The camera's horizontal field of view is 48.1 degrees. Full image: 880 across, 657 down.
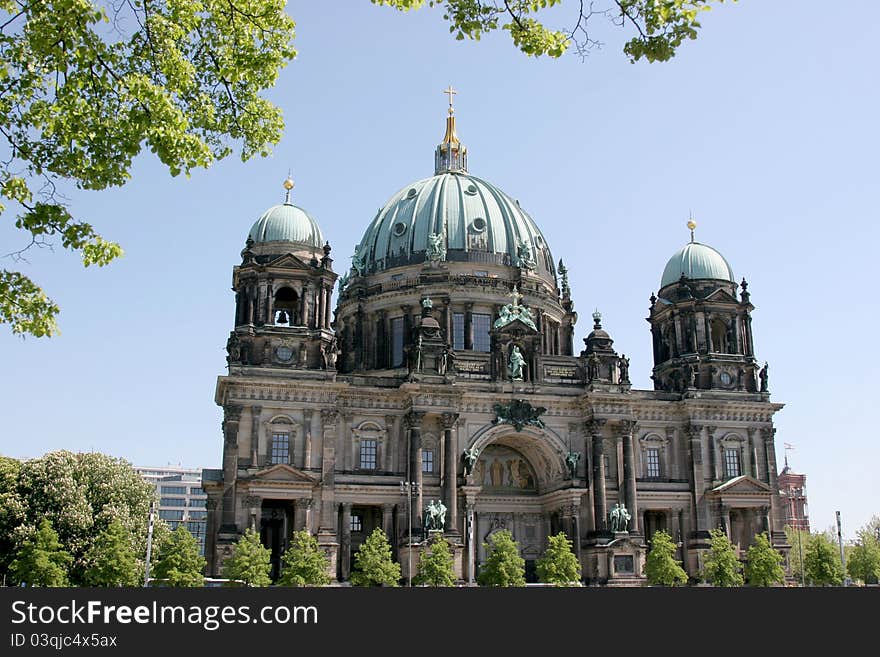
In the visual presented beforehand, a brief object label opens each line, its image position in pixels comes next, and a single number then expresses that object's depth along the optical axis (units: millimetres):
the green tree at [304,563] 58562
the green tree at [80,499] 74125
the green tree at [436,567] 60344
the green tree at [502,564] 62384
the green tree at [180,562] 57469
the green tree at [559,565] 63656
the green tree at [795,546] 99231
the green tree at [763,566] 66500
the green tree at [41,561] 62625
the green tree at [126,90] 18156
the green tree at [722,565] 66188
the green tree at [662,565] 65562
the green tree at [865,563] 74250
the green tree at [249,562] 57344
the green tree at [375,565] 59938
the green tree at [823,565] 69875
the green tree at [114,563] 62062
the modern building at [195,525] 182575
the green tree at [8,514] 73188
